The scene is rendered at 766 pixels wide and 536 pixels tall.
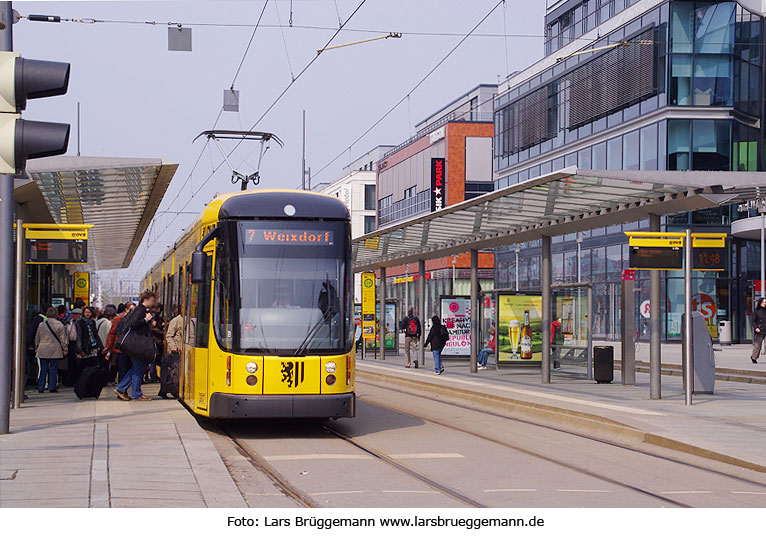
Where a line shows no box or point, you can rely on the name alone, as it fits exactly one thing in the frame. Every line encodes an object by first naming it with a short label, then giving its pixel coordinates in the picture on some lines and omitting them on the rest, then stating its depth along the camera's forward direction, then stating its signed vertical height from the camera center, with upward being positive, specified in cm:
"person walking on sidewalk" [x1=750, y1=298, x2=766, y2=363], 2895 -63
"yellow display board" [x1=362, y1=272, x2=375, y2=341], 3562 +9
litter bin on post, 4569 -122
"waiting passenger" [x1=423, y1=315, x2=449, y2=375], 2609 -98
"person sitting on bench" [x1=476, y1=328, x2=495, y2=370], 2916 -139
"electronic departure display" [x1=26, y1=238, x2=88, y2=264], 1681 +82
